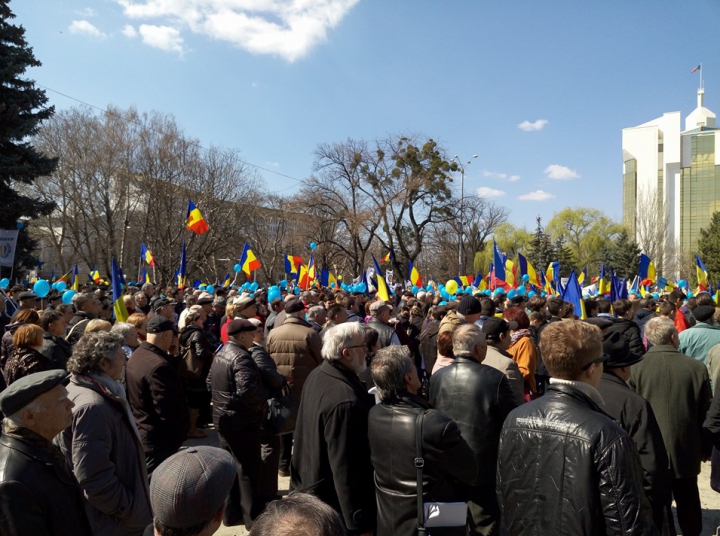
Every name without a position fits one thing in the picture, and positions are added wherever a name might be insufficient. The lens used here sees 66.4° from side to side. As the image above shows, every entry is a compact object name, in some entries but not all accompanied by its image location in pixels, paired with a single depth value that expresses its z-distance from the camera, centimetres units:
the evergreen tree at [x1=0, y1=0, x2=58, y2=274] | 1909
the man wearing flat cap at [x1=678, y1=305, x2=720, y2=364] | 646
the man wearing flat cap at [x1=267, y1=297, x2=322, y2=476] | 625
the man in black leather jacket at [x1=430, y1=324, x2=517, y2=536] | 390
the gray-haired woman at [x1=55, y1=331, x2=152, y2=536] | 318
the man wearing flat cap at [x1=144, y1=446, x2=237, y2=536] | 166
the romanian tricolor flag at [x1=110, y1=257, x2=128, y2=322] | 745
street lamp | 3571
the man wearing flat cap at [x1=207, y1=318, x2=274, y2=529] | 494
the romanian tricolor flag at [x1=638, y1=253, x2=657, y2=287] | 1876
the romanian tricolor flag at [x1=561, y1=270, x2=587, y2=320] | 1073
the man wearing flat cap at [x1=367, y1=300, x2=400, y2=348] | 727
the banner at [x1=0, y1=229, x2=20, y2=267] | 1336
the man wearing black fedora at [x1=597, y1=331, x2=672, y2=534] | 321
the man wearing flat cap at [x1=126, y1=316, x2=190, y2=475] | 456
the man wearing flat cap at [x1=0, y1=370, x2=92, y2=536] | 235
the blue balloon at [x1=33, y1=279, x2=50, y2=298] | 1151
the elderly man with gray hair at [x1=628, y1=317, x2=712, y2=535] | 443
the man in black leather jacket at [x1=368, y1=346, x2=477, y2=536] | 304
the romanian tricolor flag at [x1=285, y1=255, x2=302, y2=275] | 2550
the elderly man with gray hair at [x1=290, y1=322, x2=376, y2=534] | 340
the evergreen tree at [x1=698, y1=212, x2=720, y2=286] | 4397
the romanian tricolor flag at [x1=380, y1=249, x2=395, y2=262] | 3385
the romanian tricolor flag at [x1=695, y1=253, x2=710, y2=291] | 1784
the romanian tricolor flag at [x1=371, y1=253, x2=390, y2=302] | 1259
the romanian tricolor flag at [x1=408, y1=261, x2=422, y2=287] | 2010
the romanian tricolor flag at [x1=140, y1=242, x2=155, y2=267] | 2256
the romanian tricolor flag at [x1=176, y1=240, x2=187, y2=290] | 1483
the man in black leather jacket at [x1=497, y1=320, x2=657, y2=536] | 225
